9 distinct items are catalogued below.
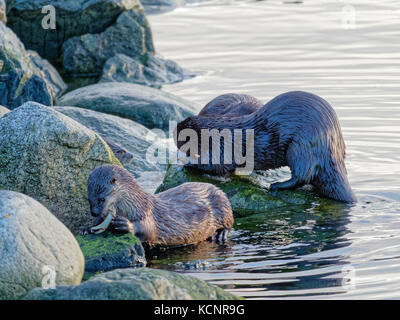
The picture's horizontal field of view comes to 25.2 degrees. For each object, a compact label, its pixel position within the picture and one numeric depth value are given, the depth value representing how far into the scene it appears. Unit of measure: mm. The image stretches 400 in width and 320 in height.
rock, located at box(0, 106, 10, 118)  8740
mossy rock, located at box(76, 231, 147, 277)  6938
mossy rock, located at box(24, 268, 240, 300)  5578
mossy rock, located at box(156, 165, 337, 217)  8859
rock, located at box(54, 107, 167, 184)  10648
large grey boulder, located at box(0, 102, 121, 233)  7363
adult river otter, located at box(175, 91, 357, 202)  8805
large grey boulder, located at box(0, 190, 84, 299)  5922
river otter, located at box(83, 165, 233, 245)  7066
